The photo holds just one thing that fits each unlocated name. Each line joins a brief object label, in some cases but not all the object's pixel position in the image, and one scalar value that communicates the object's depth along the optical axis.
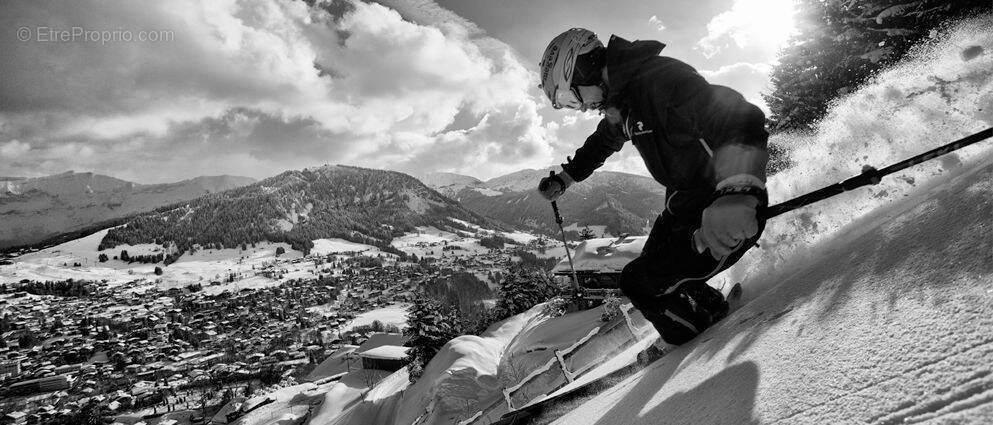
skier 2.03
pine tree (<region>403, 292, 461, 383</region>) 27.25
